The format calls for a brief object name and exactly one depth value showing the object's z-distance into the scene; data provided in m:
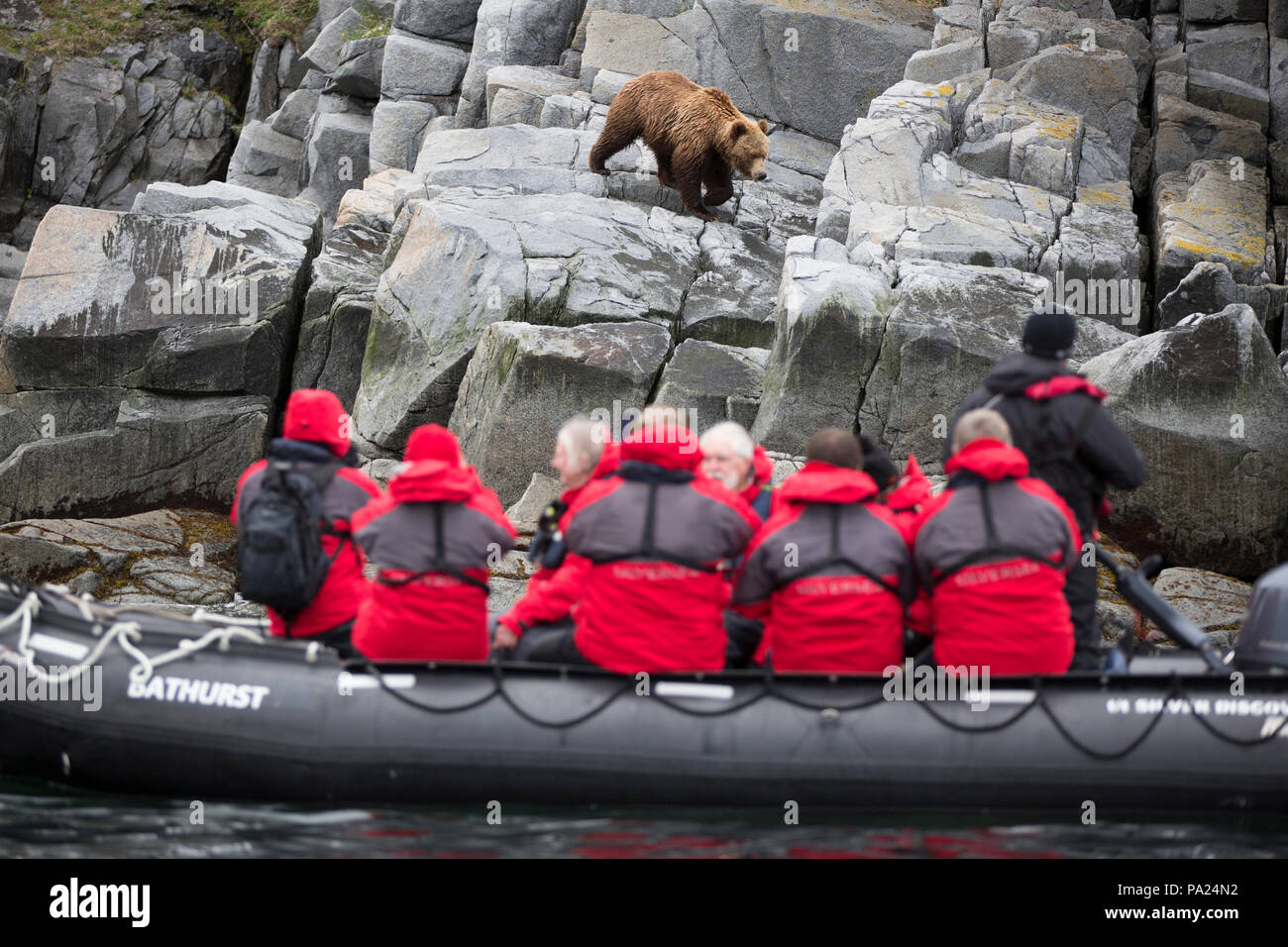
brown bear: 26.28
